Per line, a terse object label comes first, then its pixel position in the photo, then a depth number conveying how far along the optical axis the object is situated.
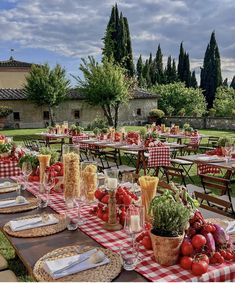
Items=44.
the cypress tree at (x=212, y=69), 41.00
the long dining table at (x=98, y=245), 1.78
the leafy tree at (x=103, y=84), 22.08
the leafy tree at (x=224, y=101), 30.66
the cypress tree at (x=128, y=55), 35.20
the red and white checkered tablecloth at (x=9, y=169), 5.11
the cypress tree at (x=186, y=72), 44.56
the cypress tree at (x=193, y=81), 45.59
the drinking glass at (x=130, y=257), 1.86
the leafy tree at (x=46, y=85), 25.78
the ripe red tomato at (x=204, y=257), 1.83
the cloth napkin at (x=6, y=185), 3.69
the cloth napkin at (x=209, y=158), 6.24
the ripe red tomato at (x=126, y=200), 2.53
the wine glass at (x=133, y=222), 1.99
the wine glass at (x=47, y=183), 3.06
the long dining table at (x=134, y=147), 8.31
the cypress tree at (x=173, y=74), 44.22
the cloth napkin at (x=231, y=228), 2.40
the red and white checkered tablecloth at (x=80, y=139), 10.57
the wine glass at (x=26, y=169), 3.42
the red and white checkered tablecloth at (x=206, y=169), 6.46
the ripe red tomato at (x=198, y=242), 1.90
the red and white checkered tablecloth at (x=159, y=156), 7.64
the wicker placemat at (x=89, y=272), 1.76
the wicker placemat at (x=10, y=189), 3.54
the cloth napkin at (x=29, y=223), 2.47
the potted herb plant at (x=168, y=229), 1.85
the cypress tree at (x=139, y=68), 46.81
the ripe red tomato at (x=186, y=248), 1.87
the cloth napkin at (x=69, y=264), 1.81
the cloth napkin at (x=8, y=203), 3.04
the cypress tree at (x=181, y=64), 45.06
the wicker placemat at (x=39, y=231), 2.35
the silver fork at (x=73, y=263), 1.83
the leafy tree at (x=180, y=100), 34.00
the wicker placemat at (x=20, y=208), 2.90
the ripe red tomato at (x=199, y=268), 1.77
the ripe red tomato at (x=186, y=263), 1.83
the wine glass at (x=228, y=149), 6.21
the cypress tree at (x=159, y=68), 44.86
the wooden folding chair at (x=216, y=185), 4.52
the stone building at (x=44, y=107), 28.00
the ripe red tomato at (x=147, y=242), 2.07
